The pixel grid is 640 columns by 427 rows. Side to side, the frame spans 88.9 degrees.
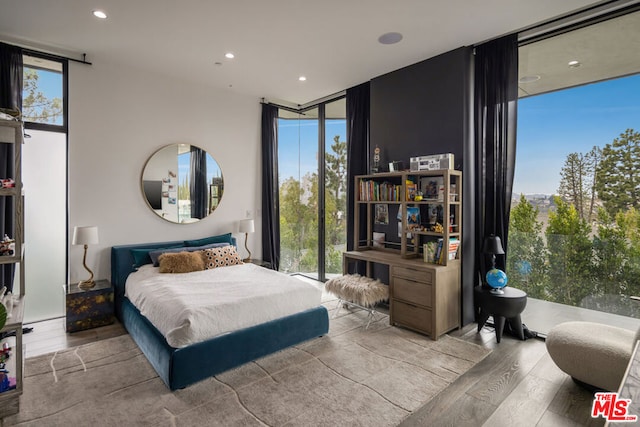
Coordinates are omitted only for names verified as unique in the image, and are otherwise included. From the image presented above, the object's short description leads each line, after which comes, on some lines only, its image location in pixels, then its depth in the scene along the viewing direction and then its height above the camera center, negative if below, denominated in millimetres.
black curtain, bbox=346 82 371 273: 4445 +950
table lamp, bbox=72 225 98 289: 3400 -315
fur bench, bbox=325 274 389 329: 3451 -890
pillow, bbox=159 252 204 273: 3645 -619
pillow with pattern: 3976 -609
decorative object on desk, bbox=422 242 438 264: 3377 -437
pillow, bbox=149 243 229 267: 3857 -513
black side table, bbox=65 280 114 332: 3307 -1038
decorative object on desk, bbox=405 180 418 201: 3580 +214
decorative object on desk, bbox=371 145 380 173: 4051 +600
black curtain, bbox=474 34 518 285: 3145 +733
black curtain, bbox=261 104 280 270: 5227 +414
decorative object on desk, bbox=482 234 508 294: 3080 -595
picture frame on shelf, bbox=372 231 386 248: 4188 -391
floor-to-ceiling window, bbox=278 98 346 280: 5039 +345
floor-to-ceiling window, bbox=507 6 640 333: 2701 +317
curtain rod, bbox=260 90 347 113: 4894 +1717
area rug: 2045 -1292
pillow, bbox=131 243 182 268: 3834 -576
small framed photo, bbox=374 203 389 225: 4172 -62
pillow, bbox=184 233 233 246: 4355 -438
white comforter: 2455 -781
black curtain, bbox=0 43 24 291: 3184 +1013
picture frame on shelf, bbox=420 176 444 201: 3401 +242
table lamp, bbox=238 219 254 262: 4754 -255
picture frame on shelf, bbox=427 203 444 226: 3550 -50
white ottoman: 2066 -943
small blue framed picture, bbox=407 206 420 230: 3688 -76
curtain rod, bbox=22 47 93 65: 3373 +1632
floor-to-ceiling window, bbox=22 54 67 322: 3479 +259
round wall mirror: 4195 +343
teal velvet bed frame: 2334 -1097
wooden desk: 3133 -862
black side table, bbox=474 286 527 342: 2979 -895
